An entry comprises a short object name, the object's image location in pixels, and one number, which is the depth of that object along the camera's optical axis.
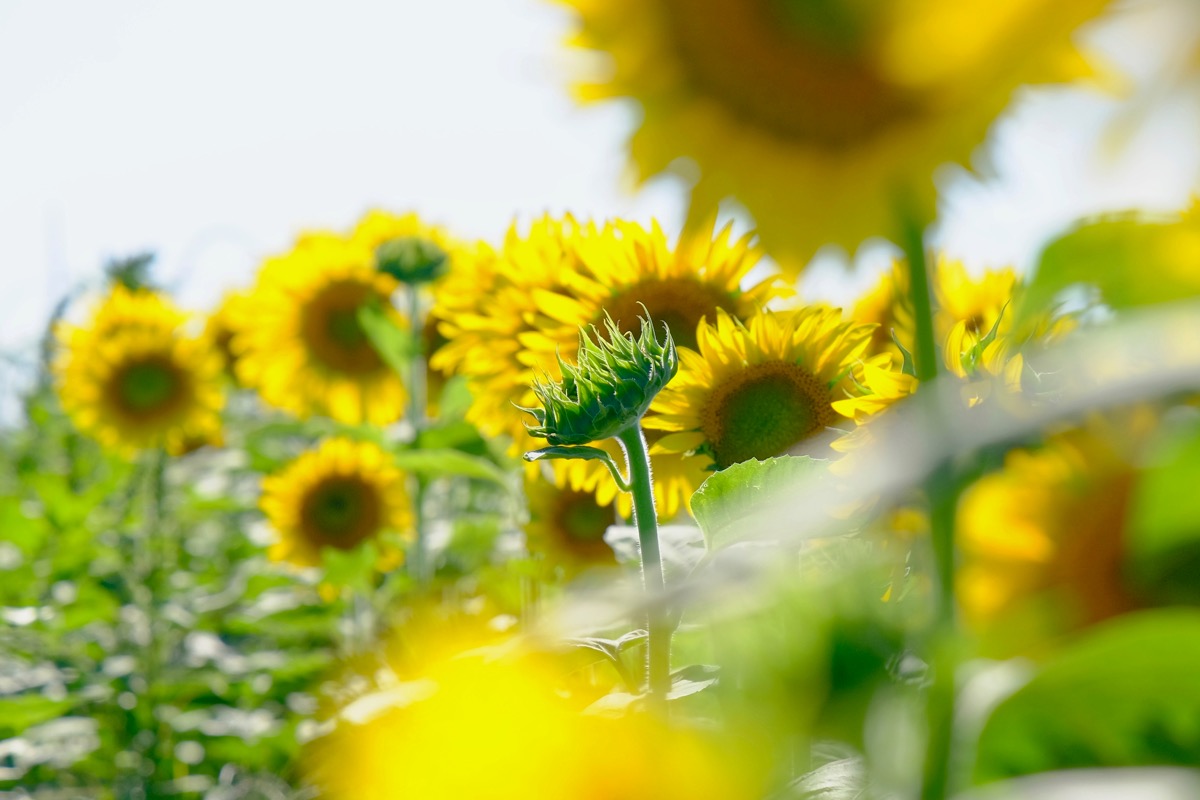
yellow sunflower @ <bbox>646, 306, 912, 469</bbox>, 1.72
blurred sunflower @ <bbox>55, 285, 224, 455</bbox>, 3.38
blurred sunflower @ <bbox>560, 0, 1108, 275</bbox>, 0.65
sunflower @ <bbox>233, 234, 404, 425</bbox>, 3.03
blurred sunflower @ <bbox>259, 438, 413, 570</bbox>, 3.12
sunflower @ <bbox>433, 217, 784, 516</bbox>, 2.00
